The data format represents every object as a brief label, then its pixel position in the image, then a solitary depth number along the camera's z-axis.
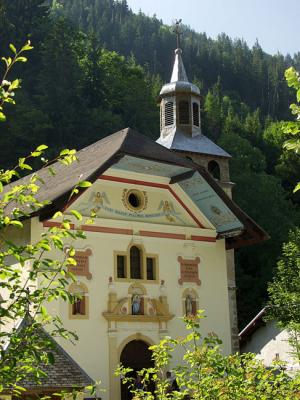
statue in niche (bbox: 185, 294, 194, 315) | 22.64
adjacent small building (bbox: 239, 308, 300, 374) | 29.34
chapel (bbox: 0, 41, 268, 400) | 20.30
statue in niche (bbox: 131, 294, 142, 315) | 21.61
